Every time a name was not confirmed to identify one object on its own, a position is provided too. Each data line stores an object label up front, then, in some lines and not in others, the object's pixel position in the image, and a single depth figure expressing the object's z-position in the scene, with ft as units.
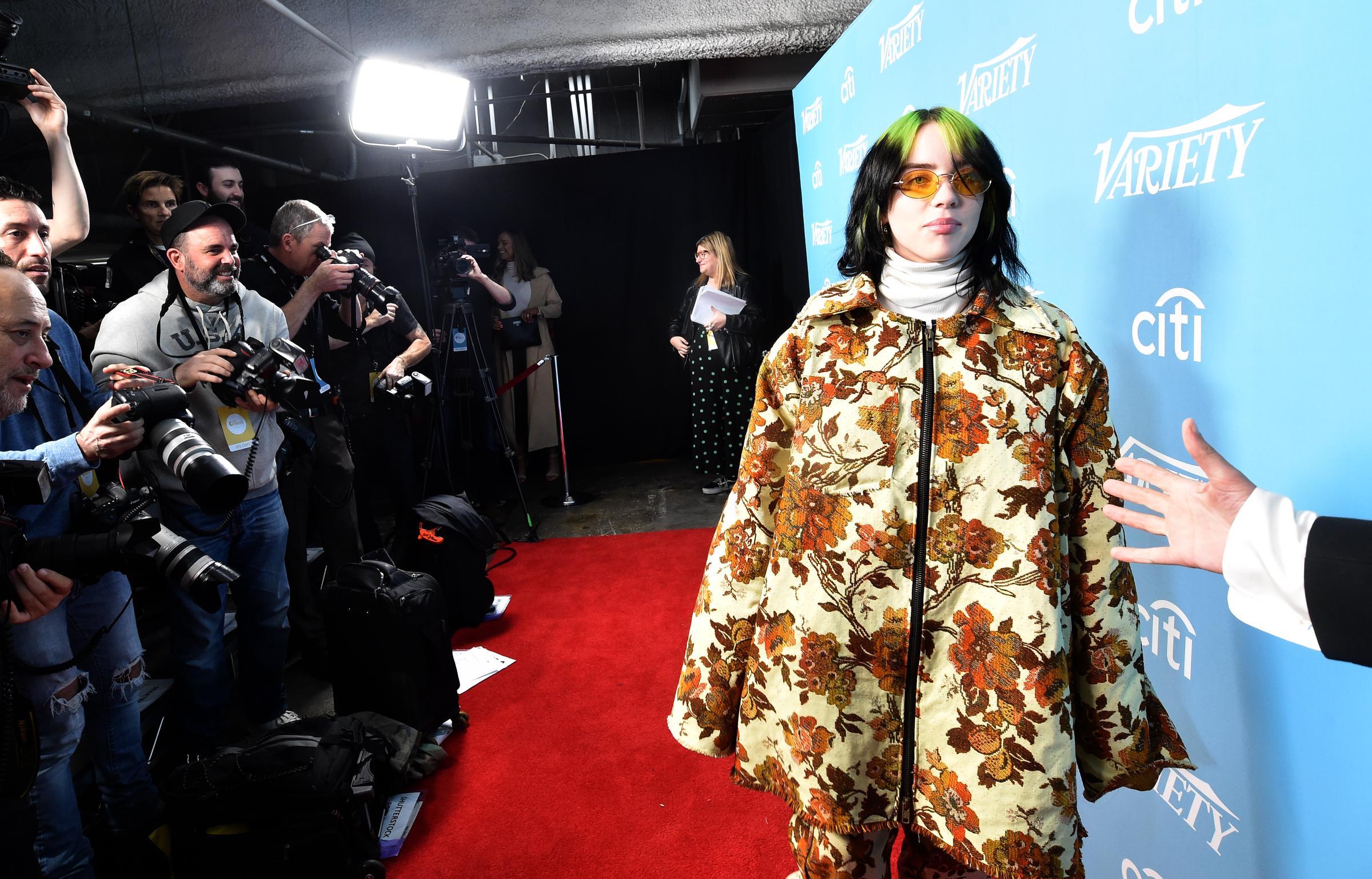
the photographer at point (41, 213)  5.35
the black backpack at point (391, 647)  6.94
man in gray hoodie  6.15
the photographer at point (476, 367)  12.84
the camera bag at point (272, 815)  5.09
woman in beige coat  16.03
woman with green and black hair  3.06
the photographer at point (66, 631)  4.48
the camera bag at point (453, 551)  9.20
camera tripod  12.46
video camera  12.29
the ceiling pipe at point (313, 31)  11.01
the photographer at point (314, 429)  8.27
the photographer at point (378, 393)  9.93
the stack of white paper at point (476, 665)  8.45
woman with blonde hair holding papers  13.73
